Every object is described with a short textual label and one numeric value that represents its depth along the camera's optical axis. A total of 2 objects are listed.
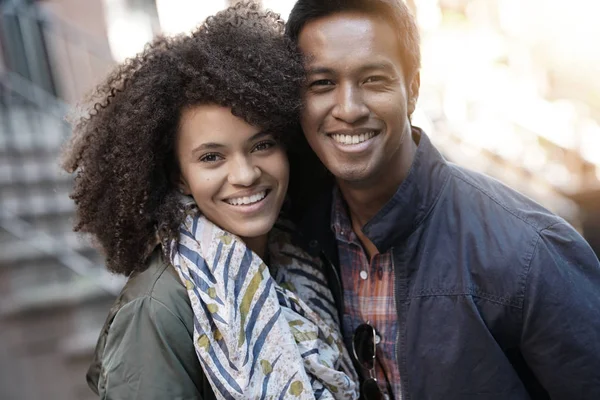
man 2.11
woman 2.05
